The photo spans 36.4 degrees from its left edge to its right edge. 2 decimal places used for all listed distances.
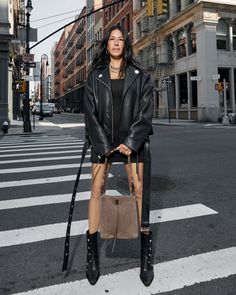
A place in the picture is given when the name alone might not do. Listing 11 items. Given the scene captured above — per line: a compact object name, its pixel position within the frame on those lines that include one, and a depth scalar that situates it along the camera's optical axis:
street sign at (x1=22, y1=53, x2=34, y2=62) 21.52
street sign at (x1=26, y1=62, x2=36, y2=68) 22.15
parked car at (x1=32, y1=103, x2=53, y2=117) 58.38
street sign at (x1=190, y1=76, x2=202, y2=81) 31.64
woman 3.15
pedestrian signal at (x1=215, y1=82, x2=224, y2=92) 27.42
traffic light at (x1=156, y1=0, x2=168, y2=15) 17.38
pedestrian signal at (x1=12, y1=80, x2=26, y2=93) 22.51
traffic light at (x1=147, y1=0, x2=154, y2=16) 17.84
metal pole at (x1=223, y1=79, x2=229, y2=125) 27.79
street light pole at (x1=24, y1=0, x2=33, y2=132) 21.80
